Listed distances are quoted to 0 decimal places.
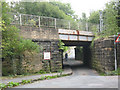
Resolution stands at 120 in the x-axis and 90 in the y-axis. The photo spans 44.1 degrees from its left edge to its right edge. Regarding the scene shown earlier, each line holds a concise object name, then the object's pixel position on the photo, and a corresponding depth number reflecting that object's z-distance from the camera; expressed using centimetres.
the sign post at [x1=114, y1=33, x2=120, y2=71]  1057
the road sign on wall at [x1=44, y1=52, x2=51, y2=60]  1117
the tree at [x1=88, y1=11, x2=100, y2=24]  2522
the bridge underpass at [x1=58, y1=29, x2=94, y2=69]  1416
